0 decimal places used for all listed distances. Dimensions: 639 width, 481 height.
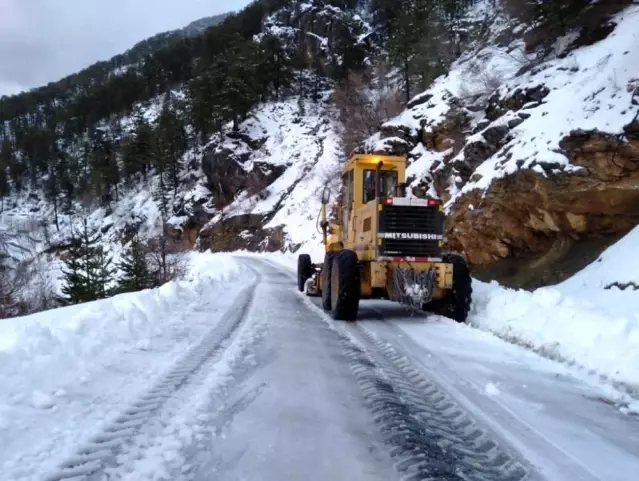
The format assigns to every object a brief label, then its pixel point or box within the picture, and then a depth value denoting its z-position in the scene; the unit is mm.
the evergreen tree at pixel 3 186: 90125
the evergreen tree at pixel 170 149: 61531
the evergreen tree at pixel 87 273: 22969
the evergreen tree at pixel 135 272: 21516
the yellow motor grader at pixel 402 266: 8930
